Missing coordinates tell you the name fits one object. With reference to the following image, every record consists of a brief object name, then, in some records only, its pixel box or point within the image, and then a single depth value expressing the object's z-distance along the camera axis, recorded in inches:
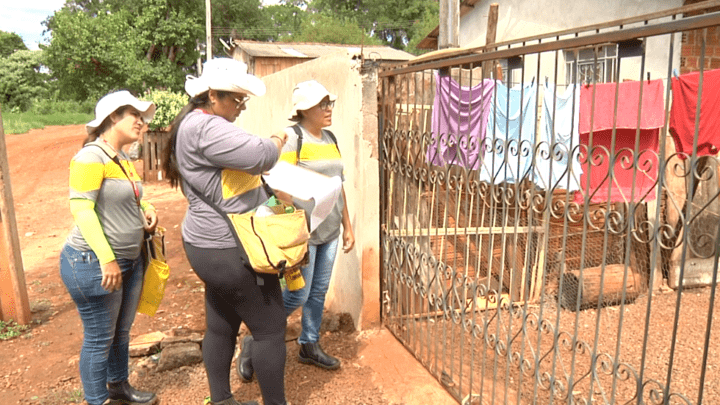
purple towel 109.7
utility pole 820.0
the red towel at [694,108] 145.3
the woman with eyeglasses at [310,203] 121.4
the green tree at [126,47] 949.8
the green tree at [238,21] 1322.6
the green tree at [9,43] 1567.4
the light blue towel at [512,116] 192.9
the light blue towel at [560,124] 188.9
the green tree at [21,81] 1264.8
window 358.3
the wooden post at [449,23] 321.1
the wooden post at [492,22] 286.2
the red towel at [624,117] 169.6
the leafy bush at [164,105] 531.5
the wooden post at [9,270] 173.5
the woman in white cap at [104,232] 101.0
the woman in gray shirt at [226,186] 89.7
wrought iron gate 81.8
